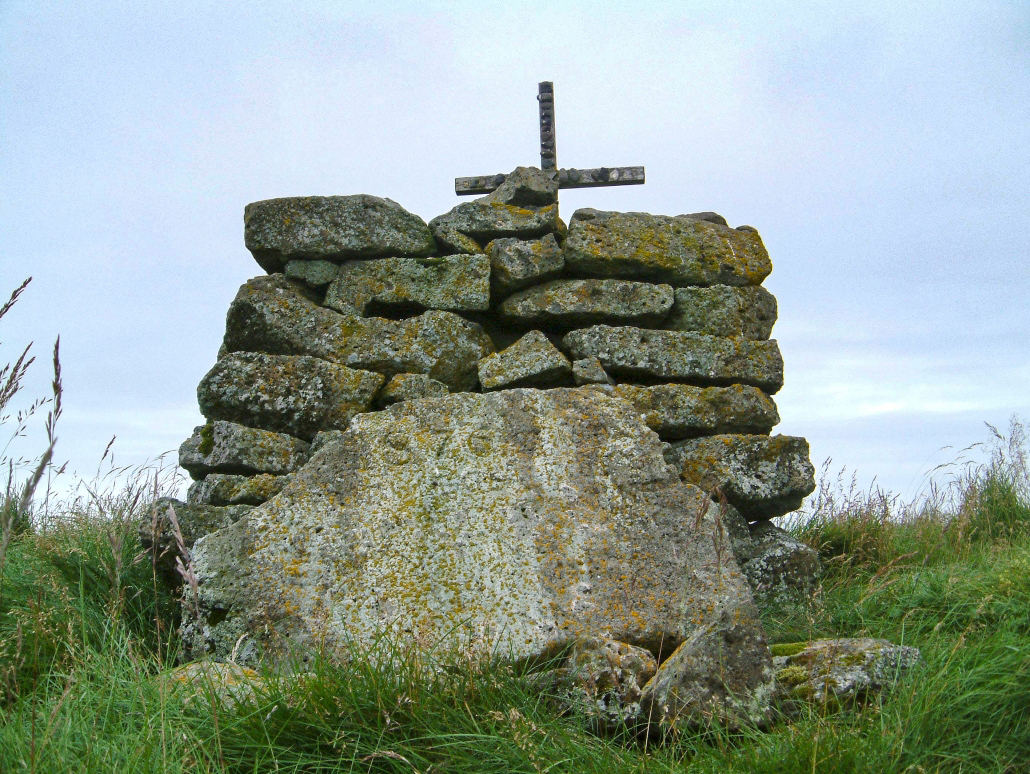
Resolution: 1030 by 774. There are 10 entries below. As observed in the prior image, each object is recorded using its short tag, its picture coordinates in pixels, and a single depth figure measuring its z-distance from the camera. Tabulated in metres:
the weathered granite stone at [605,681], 2.64
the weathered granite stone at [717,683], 2.55
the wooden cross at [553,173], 5.25
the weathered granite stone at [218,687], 2.40
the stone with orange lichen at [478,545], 3.20
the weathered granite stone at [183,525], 3.51
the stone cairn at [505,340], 4.15
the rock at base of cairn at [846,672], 2.68
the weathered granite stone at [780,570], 4.10
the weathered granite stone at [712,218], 5.13
